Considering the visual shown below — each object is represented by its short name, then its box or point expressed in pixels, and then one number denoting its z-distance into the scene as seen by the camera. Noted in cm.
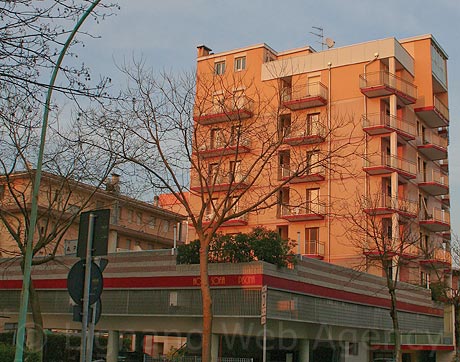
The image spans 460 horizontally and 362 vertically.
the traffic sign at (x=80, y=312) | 1040
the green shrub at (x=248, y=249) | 2298
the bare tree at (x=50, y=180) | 2129
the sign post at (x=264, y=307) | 1598
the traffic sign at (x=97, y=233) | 1052
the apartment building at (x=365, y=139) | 4331
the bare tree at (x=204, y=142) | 1903
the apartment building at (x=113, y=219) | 2366
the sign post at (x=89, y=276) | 1034
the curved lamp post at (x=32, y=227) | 1265
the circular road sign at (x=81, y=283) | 1041
